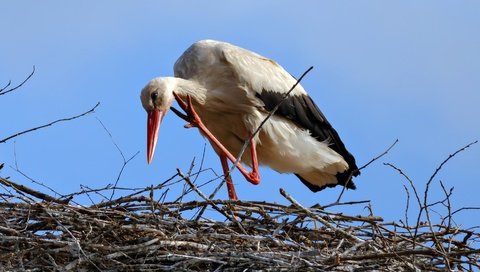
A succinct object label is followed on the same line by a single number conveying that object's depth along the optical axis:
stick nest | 12.23
